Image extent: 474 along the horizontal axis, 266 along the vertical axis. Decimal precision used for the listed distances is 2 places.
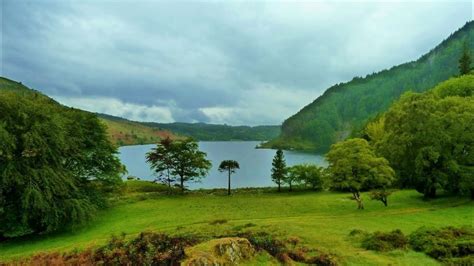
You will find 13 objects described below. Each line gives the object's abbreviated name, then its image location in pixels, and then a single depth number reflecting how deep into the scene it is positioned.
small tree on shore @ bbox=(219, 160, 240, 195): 64.44
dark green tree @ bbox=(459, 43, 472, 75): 96.50
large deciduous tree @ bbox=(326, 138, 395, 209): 35.88
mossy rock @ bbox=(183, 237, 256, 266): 14.41
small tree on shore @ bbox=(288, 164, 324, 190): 68.00
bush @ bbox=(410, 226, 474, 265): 17.84
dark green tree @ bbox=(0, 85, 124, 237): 29.62
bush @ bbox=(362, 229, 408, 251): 19.23
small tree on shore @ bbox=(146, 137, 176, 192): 64.31
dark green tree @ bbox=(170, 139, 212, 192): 63.81
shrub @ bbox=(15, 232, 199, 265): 16.20
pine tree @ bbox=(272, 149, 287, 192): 69.88
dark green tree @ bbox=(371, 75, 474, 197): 37.50
